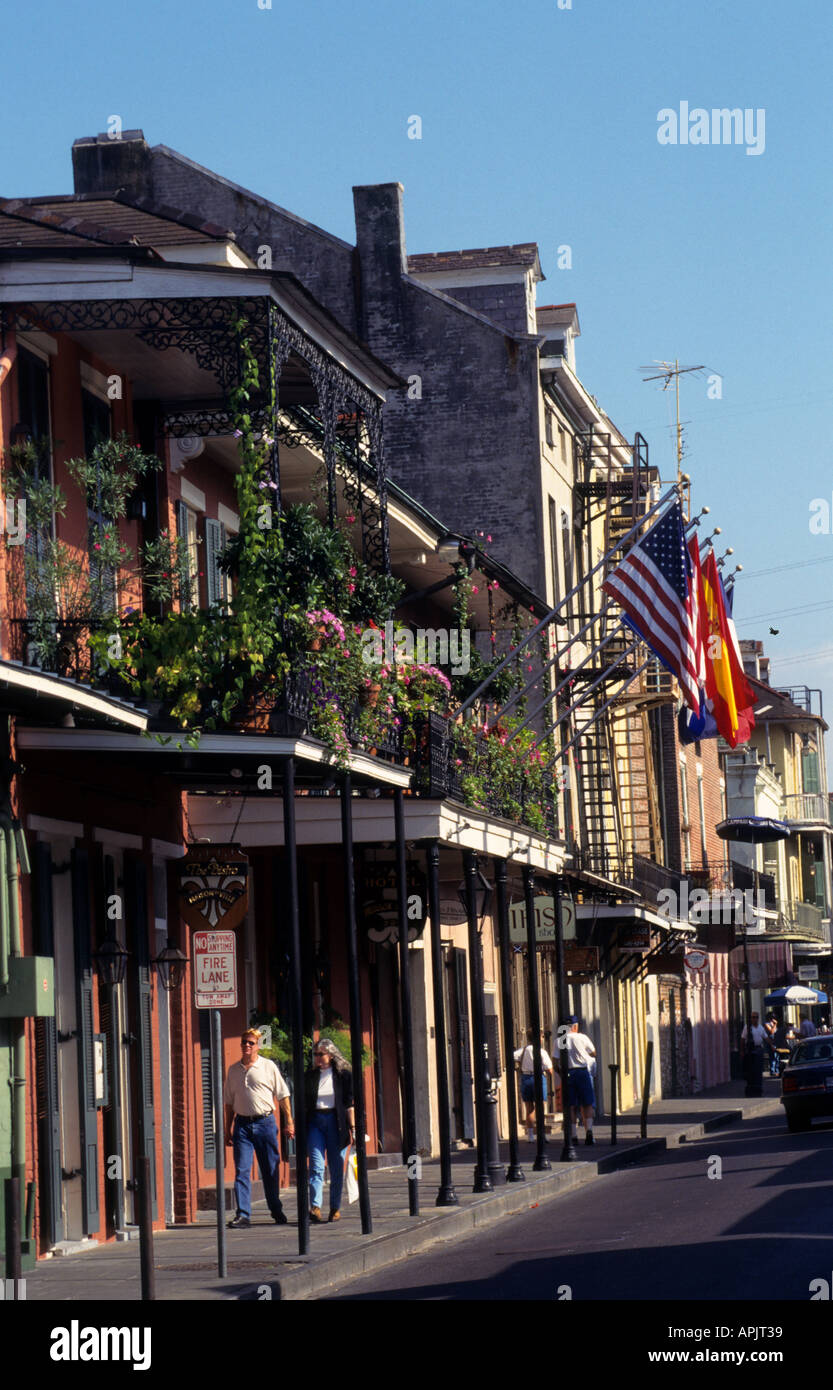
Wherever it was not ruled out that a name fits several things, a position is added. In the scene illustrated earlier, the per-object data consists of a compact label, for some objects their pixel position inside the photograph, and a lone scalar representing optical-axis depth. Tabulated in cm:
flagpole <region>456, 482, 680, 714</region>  2605
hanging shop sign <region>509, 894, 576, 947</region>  3080
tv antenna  4519
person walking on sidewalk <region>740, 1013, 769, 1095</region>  4675
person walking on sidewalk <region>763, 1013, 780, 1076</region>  5892
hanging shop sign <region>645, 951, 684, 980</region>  4247
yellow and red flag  2816
